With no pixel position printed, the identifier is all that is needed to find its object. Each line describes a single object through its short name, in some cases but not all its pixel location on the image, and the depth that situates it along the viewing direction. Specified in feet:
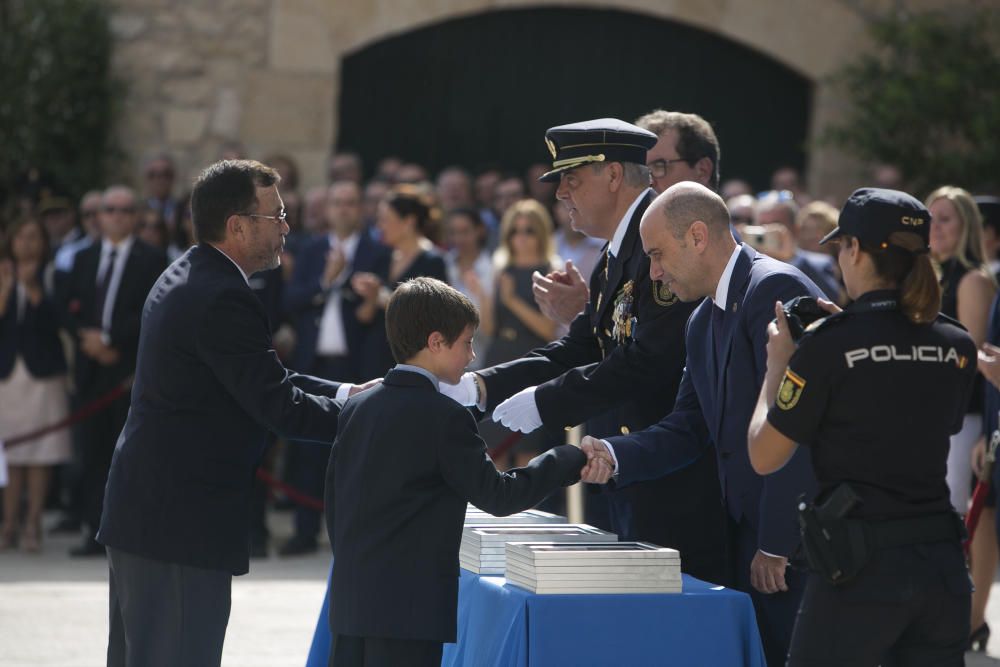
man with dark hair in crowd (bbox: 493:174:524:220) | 72.43
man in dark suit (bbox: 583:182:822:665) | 27.05
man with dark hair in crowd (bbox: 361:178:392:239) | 69.77
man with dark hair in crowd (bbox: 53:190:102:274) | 66.49
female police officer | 22.40
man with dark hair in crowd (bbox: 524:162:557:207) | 75.76
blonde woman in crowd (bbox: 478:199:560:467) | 61.11
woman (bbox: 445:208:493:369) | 63.78
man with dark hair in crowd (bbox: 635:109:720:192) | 35.68
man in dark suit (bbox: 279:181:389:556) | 59.68
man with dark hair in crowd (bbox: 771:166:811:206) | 76.53
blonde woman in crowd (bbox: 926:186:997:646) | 45.21
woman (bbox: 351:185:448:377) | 59.27
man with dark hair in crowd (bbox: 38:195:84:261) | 70.49
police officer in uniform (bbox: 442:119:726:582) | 30.89
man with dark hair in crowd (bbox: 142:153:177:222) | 71.45
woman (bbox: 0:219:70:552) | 59.83
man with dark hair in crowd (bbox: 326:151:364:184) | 73.36
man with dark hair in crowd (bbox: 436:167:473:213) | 72.33
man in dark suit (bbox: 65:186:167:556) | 59.27
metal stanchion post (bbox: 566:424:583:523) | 62.55
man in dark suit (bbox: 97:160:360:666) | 27.69
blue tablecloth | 25.02
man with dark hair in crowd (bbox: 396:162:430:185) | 71.77
